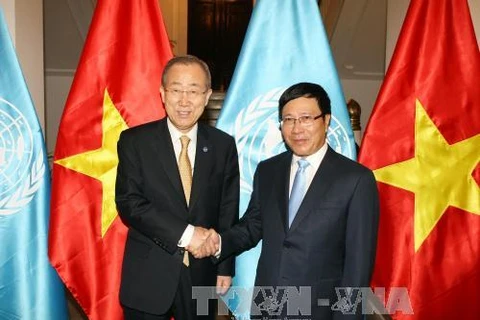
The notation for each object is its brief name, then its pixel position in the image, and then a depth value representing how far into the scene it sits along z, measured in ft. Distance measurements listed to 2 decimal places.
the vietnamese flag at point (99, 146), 6.67
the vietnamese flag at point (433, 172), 6.56
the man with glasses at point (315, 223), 4.93
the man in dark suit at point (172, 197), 5.30
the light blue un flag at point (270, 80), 6.74
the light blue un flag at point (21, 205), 6.65
